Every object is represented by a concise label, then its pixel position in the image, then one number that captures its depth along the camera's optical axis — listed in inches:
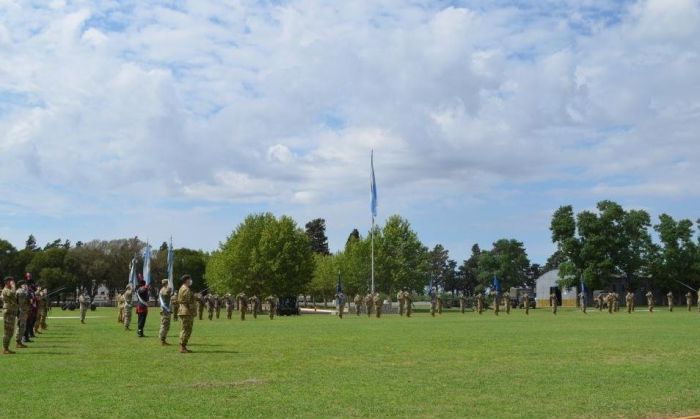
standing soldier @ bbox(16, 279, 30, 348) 857.5
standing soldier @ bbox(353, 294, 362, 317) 2290.6
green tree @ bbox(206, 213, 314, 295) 3176.7
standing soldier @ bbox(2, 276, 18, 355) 778.8
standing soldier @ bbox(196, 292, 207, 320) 1833.2
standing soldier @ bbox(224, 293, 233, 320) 1950.1
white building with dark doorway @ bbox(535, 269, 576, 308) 4373.3
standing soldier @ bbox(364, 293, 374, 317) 2114.9
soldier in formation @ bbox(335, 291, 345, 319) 2031.3
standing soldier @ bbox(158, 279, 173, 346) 870.4
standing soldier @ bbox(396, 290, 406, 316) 2089.1
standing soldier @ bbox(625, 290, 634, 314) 2228.1
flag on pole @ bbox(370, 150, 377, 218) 2536.9
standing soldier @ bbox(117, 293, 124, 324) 1505.9
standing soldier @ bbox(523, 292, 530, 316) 2155.0
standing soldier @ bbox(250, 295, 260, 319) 2079.2
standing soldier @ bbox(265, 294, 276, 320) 1987.0
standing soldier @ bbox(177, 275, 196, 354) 765.9
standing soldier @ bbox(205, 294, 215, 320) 1861.2
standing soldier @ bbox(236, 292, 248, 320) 1891.9
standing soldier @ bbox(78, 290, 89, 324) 1618.8
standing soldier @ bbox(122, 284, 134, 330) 1258.0
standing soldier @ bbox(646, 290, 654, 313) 2302.5
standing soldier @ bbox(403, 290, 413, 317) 2054.0
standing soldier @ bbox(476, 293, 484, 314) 2269.9
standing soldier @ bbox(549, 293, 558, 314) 2101.4
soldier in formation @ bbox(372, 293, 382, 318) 1996.8
